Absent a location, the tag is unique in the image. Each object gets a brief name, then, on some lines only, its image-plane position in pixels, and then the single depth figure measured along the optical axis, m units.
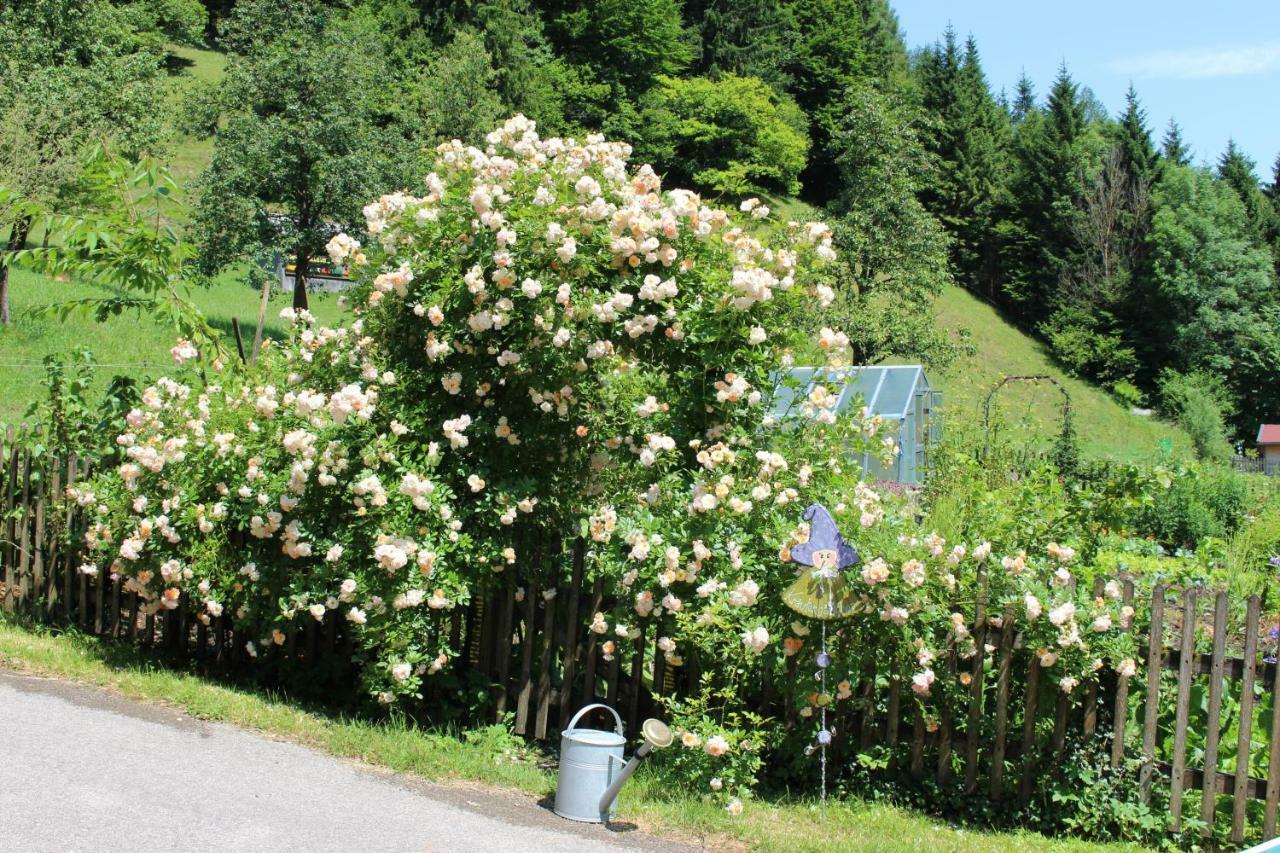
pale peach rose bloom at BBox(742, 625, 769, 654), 4.89
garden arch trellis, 18.97
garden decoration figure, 4.91
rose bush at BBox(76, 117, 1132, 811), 5.10
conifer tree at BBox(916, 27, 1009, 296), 60.22
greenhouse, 17.02
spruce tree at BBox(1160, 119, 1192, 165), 61.66
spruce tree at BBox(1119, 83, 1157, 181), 57.81
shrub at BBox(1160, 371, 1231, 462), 35.69
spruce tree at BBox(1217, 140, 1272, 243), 54.75
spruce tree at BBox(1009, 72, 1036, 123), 87.81
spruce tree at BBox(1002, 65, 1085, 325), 56.97
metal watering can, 4.78
